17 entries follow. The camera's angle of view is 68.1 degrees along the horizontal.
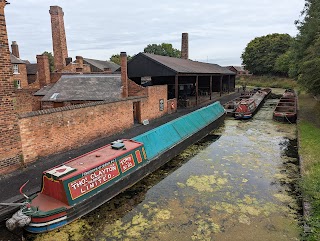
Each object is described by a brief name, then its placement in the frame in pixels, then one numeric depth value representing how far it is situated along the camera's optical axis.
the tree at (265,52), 51.25
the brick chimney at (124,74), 16.30
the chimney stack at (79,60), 26.22
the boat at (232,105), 20.52
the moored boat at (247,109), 19.03
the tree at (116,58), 74.97
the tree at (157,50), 56.97
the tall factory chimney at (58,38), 23.75
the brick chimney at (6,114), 8.12
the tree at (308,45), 13.64
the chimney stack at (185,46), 34.66
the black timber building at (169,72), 19.86
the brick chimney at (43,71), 19.18
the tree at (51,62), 49.33
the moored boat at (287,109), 17.42
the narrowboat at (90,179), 5.96
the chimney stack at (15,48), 34.50
